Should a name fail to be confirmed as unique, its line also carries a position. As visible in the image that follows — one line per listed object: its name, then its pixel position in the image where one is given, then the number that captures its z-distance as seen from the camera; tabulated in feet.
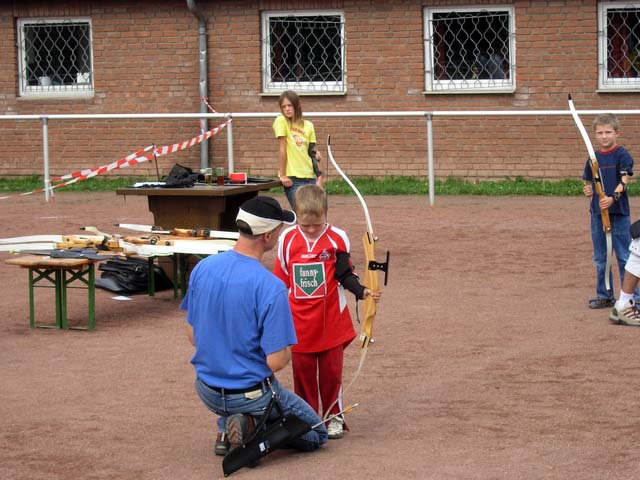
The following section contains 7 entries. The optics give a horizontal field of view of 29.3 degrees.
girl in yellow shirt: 39.83
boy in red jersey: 20.84
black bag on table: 38.93
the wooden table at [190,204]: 37.88
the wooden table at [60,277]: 30.58
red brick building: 63.41
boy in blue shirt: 31.63
